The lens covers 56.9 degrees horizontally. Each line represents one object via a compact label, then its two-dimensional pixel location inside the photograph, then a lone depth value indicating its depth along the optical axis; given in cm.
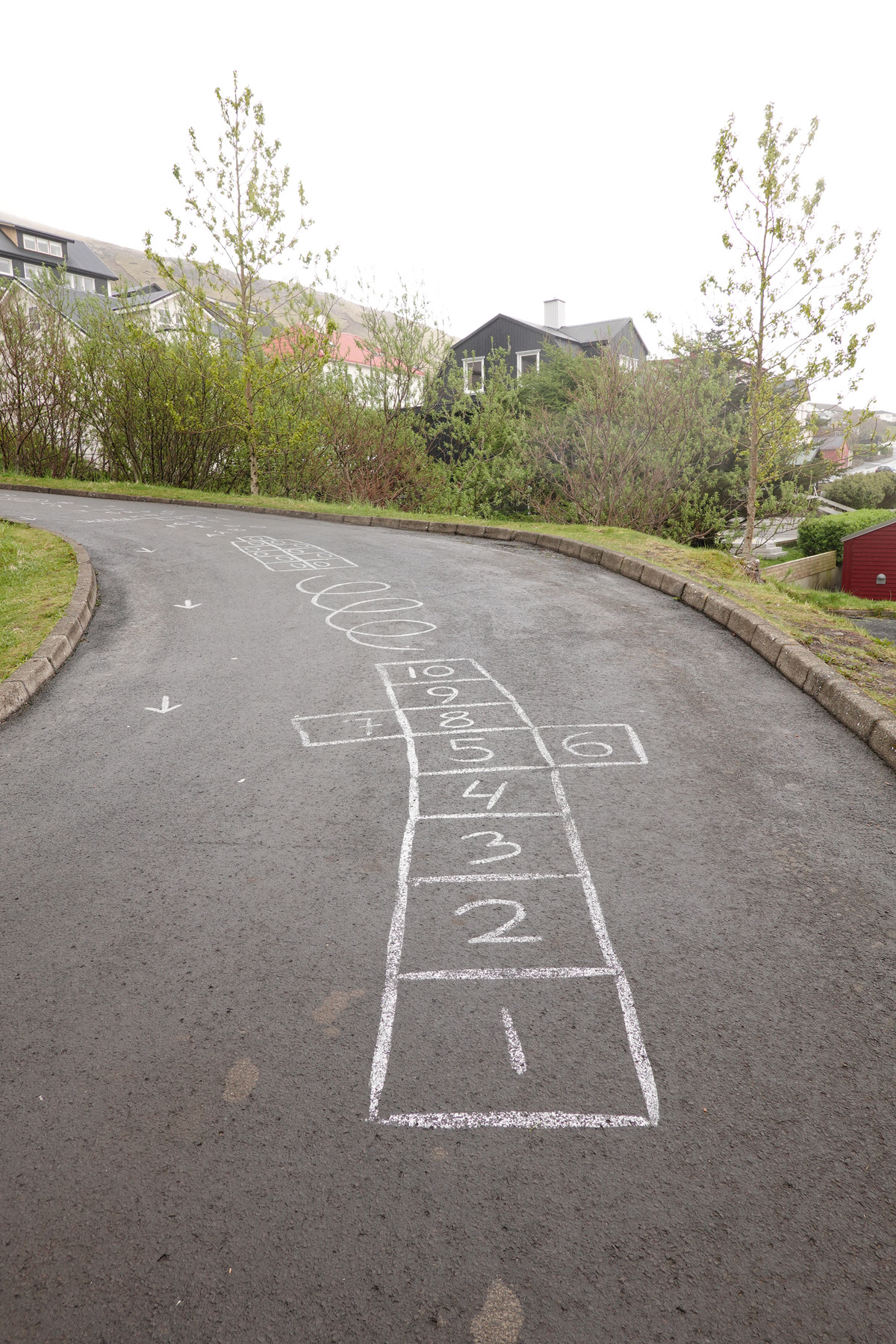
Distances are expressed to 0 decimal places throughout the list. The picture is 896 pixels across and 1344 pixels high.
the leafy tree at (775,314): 1155
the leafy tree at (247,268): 1667
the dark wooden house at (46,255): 4981
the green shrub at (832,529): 3075
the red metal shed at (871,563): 2795
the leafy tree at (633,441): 1392
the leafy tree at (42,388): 1906
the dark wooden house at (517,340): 3338
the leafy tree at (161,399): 1830
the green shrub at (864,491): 4444
